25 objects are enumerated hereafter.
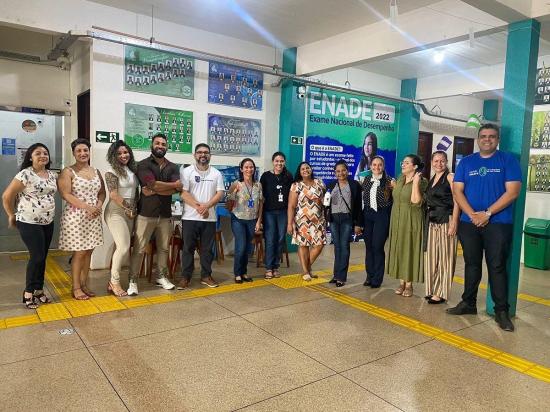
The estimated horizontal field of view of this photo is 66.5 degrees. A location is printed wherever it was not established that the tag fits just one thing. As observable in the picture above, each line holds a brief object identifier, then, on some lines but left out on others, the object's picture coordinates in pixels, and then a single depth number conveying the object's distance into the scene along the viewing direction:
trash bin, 6.38
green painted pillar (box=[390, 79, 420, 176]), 8.65
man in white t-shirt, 4.61
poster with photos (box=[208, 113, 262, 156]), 6.24
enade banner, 7.51
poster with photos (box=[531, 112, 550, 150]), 6.65
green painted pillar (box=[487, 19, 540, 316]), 3.97
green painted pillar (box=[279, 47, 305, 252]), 6.80
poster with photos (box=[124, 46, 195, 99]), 5.45
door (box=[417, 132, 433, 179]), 9.68
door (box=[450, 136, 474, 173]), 10.53
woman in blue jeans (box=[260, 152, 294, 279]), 5.16
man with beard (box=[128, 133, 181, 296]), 4.35
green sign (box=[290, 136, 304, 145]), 6.88
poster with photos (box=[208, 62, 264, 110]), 6.17
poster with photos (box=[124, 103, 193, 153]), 5.52
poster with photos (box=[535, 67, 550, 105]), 6.59
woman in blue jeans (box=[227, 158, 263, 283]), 4.95
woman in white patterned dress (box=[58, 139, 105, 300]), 4.01
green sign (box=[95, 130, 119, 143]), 5.27
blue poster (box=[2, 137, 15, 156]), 6.23
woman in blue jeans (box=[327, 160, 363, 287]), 4.96
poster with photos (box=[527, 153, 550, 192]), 6.67
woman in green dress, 4.50
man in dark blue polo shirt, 3.78
